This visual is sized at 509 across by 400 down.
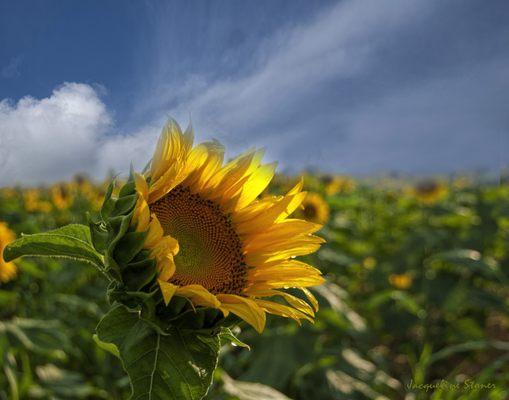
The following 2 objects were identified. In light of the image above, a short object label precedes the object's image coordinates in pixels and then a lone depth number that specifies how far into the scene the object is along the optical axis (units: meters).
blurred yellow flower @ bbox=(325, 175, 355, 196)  5.93
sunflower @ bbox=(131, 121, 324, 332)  0.81
